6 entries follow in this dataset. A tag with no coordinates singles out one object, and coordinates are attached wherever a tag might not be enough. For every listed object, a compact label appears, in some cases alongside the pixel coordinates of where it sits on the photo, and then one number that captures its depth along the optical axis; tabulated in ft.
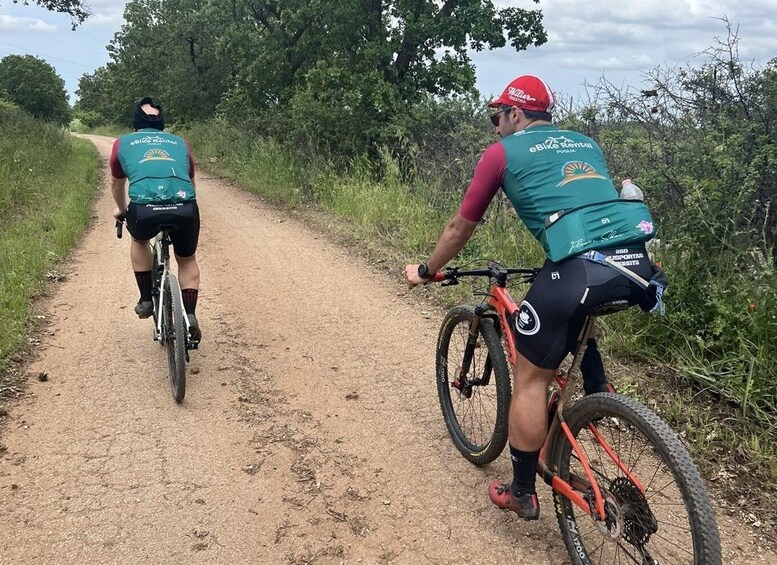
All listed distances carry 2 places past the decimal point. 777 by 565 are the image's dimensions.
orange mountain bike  7.27
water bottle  8.55
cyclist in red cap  8.18
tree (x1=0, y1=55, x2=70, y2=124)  144.36
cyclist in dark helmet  14.32
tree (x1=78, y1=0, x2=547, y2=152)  40.14
